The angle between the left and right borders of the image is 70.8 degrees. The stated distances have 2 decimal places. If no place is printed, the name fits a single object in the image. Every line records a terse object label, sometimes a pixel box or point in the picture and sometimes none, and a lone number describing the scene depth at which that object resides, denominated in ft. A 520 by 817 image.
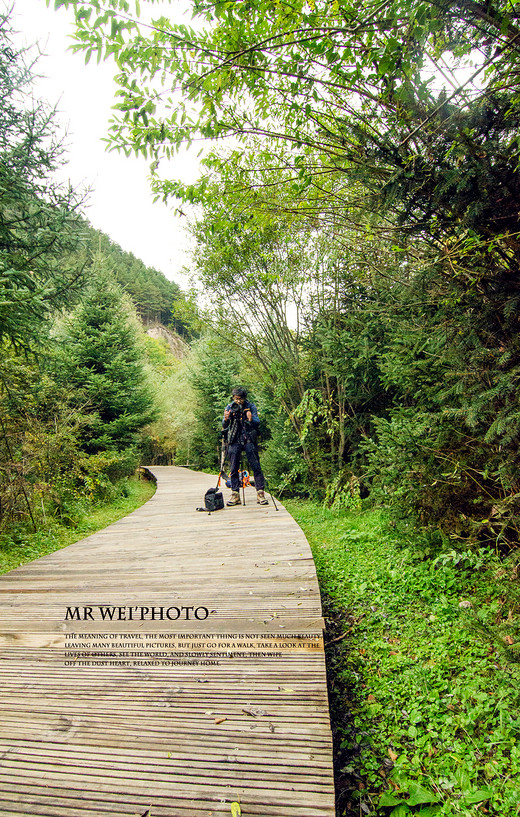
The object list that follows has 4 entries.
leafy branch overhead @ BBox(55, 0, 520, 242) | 5.94
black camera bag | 20.35
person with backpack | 20.31
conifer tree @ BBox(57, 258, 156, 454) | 37.50
